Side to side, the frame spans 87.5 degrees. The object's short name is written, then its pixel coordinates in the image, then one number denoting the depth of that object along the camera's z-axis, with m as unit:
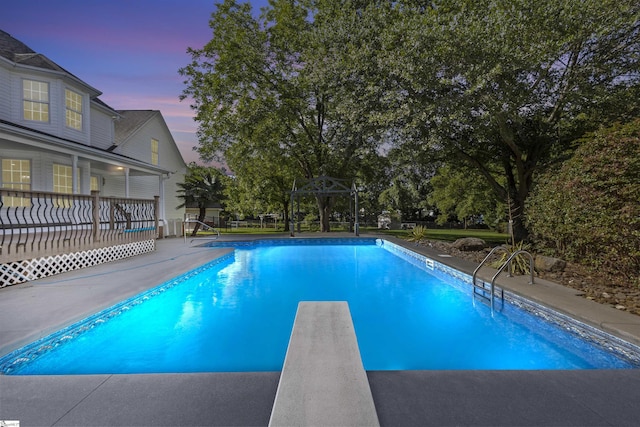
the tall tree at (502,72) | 9.18
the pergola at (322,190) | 17.41
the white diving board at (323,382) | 2.05
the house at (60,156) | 8.37
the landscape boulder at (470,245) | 12.65
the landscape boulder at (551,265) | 7.44
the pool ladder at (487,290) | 5.91
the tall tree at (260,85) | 17.88
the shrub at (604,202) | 5.59
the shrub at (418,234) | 15.57
